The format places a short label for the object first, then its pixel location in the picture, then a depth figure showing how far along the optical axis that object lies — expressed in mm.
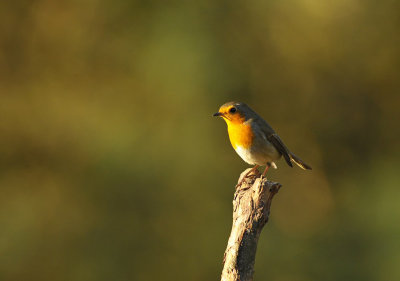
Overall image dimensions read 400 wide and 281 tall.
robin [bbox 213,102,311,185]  10625
